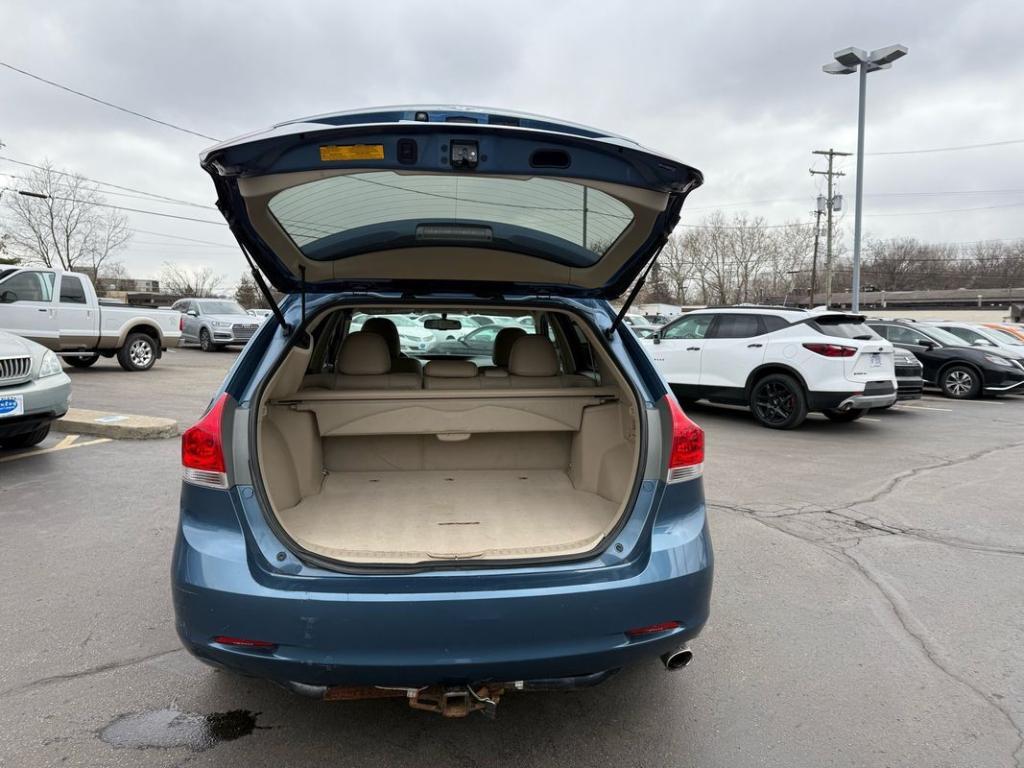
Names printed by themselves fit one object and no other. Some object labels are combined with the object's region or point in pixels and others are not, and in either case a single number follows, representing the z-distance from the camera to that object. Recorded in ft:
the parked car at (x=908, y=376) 33.01
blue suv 6.12
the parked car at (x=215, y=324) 64.54
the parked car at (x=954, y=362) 39.83
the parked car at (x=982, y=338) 44.19
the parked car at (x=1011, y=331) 52.75
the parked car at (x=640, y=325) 73.53
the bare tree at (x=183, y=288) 222.07
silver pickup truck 37.55
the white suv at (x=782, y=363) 26.23
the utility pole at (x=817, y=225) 132.46
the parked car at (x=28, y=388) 17.39
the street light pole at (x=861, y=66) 49.03
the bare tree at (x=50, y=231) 131.64
